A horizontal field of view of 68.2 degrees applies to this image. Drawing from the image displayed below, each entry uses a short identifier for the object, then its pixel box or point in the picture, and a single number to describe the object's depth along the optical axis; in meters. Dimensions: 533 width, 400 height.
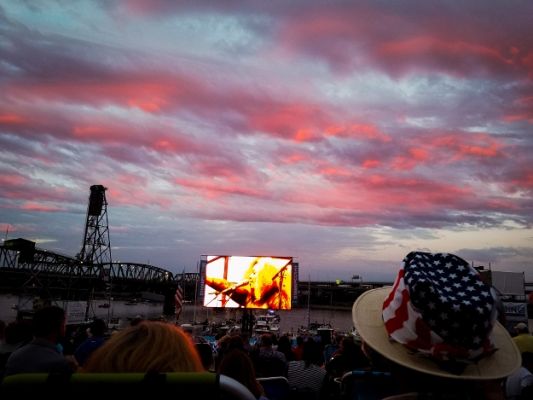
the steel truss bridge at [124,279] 76.91
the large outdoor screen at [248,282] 27.86
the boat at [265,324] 40.78
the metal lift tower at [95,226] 84.38
